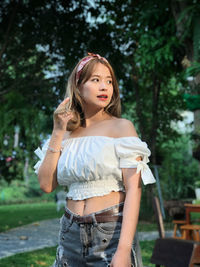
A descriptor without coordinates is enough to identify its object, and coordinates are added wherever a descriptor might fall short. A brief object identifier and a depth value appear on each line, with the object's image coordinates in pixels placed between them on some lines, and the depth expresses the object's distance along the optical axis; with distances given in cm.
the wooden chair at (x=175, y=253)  287
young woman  187
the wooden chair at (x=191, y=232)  801
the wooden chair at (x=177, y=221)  912
